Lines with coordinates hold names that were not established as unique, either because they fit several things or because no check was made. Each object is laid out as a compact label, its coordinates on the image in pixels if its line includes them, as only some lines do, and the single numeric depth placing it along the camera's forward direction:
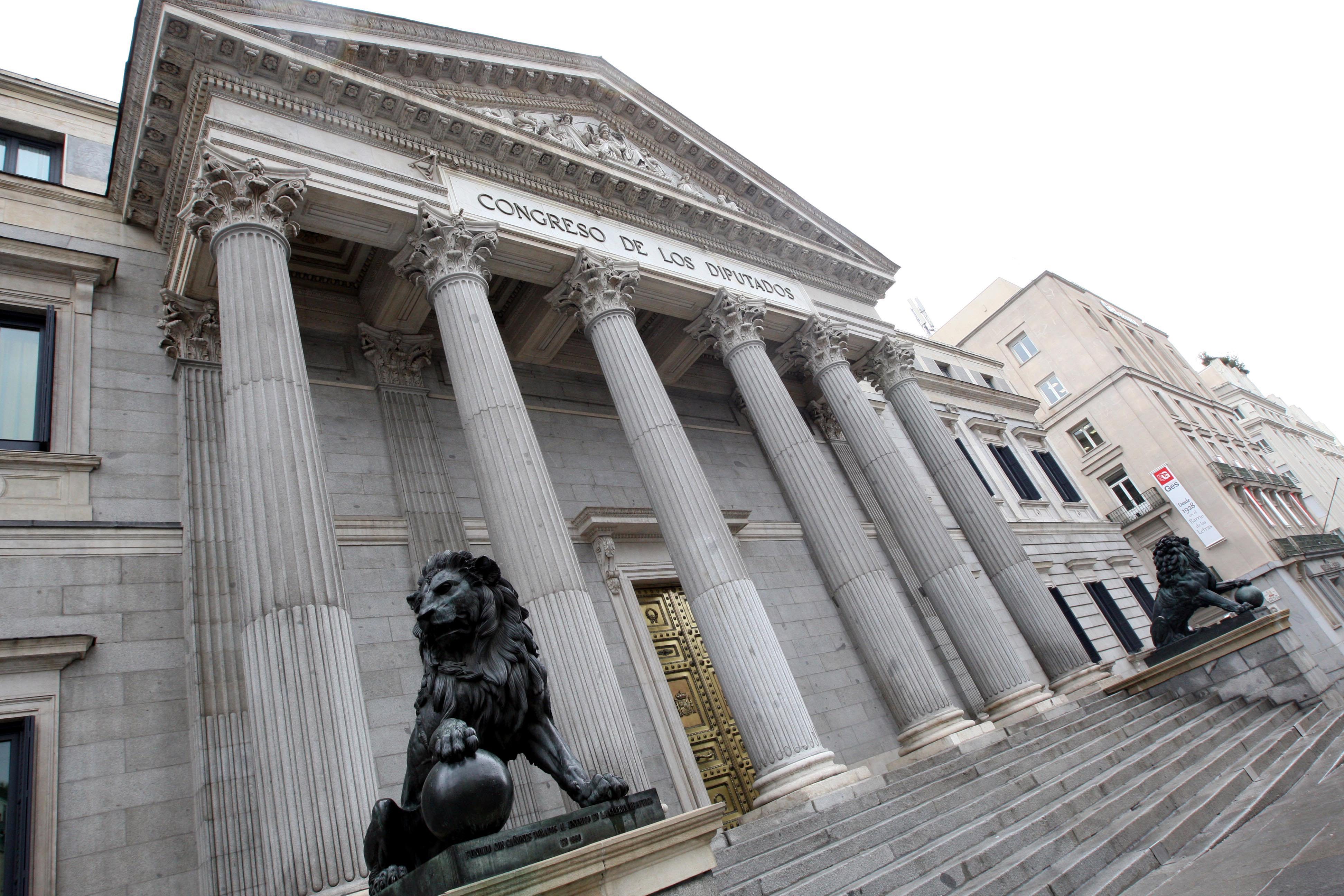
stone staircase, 5.89
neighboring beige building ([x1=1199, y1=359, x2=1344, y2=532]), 50.91
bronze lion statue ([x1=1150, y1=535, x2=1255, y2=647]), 12.77
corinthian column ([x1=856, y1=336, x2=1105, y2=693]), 14.09
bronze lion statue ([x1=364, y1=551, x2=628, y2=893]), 4.28
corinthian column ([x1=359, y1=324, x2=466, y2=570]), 11.59
